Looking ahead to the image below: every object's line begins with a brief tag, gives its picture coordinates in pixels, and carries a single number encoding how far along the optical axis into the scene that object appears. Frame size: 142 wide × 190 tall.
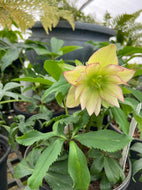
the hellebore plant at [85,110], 0.32
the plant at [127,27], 0.97
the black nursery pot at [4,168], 0.57
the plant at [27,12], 0.56
